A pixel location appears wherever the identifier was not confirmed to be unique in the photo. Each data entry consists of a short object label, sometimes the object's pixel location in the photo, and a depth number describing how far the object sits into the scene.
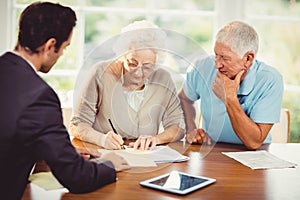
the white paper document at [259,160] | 1.89
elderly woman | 1.86
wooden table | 1.49
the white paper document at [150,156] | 1.80
